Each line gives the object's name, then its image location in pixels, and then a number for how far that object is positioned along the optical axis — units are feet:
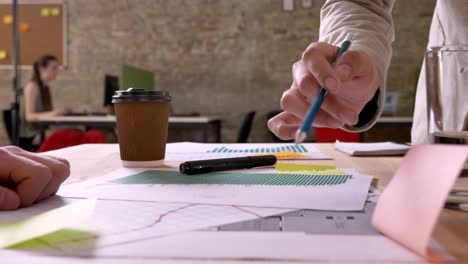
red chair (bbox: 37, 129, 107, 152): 8.82
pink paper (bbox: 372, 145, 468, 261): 1.20
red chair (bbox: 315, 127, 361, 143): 8.92
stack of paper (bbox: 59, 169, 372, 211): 1.91
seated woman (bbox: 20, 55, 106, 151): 15.02
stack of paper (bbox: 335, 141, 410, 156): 3.79
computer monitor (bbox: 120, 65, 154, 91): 12.21
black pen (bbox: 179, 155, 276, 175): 2.73
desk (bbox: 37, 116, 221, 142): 13.94
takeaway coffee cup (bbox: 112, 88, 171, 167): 3.03
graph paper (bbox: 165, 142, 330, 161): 3.68
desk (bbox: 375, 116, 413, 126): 14.56
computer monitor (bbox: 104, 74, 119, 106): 14.80
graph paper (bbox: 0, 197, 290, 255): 1.37
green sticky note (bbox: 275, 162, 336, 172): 2.93
